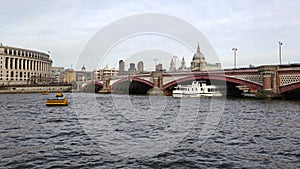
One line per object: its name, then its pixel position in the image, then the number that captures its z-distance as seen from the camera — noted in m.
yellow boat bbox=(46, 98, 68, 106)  49.94
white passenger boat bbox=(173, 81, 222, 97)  71.62
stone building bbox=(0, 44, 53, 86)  160.62
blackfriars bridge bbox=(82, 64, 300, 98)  56.81
